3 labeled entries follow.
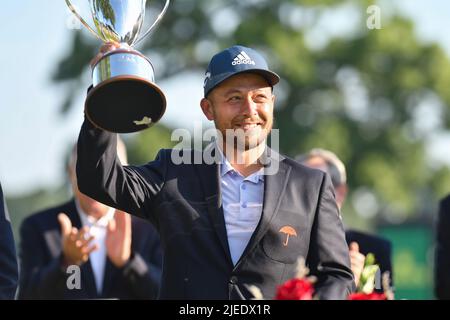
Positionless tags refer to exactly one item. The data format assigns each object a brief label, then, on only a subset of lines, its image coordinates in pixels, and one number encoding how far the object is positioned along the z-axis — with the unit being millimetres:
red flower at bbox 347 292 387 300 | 8703
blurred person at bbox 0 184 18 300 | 10977
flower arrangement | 8422
